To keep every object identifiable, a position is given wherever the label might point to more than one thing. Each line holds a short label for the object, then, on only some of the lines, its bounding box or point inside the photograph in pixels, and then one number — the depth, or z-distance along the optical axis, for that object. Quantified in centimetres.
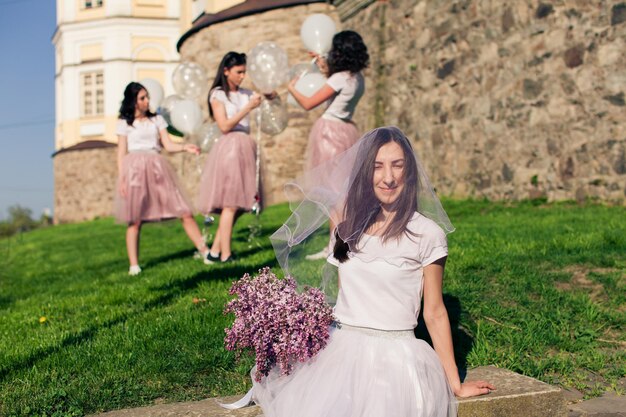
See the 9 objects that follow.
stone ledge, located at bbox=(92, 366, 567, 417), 289
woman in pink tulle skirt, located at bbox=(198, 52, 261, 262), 684
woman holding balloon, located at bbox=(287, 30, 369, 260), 609
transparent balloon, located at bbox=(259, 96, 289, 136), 740
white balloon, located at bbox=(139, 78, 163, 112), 865
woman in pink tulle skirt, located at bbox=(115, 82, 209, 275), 723
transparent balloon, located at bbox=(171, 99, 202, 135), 771
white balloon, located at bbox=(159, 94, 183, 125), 810
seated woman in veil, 272
